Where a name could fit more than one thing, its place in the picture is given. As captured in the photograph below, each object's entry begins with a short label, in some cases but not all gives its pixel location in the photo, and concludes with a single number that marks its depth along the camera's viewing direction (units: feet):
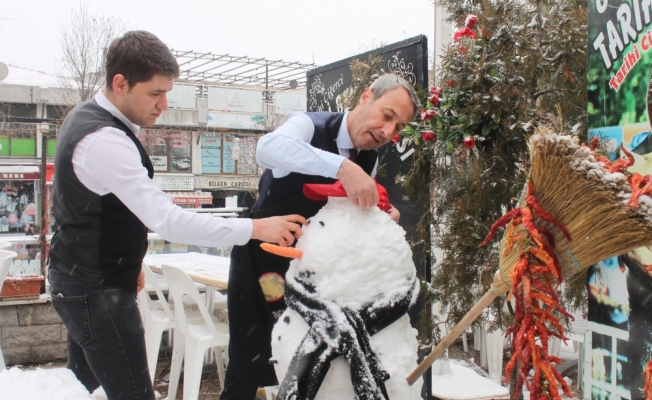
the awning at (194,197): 61.21
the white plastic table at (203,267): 13.59
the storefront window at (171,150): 60.24
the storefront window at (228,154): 64.28
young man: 5.19
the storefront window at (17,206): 52.90
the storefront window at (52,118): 50.47
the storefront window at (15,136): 54.19
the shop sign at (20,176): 51.40
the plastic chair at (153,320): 13.74
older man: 5.87
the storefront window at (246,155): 62.69
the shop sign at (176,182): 61.05
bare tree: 35.29
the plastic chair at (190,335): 12.17
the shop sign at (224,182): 63.93
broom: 4.03
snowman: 4.42
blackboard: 9.11
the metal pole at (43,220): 18.33
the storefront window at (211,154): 63.57
